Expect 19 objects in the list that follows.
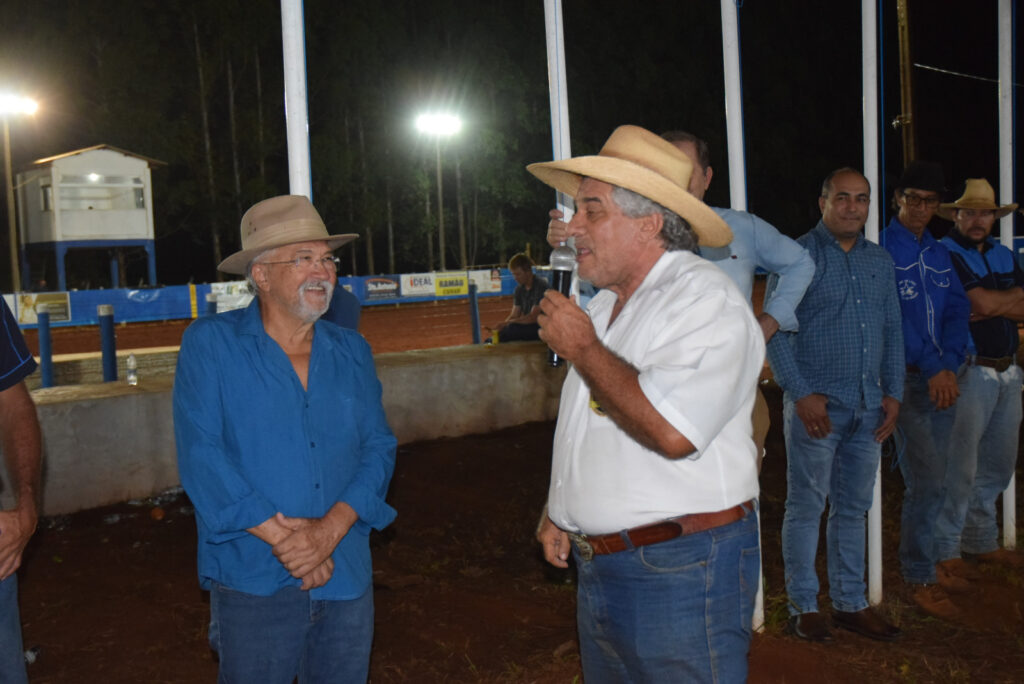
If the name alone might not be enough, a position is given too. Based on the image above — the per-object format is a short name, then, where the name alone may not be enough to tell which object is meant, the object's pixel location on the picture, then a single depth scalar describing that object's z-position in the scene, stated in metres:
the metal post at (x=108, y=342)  9.27
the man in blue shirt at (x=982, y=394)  5.28
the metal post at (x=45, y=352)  9.58
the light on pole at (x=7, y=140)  24.39
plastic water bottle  9.12
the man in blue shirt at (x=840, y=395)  4.36
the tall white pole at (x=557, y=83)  4.05
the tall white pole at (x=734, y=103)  4.45
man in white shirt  2.12
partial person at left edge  2.47
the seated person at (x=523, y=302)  10.85
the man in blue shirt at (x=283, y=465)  2.56
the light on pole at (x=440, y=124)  34.25
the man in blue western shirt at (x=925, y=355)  5.02
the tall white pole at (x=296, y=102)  3.35
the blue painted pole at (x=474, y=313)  15.77
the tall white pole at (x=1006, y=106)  6.57
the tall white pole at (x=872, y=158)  4.85
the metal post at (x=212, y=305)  9.85
